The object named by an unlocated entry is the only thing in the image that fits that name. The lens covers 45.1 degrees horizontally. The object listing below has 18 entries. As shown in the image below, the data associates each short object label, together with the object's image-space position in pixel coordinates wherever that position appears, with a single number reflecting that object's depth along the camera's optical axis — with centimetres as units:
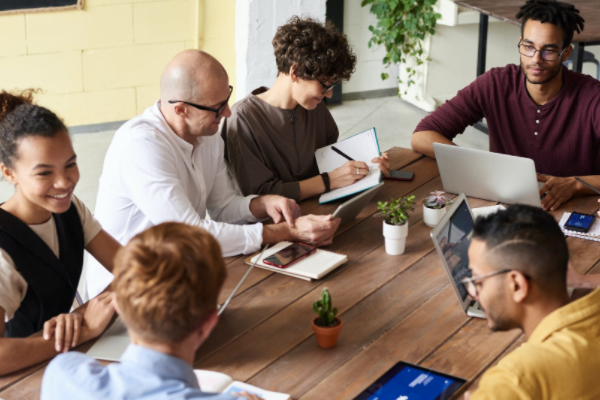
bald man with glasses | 220
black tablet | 152
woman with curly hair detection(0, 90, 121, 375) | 174
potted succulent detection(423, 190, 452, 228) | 236
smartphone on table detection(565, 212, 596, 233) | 231
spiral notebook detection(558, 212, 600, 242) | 227
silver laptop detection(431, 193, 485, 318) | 183
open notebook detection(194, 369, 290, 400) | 153
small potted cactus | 168
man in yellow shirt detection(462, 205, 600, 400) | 132
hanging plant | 543
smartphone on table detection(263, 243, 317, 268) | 208
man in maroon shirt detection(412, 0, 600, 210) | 275
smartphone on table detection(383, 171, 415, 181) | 276
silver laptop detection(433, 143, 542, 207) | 236
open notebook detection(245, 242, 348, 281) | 203
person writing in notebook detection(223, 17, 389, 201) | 263
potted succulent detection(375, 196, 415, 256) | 214
